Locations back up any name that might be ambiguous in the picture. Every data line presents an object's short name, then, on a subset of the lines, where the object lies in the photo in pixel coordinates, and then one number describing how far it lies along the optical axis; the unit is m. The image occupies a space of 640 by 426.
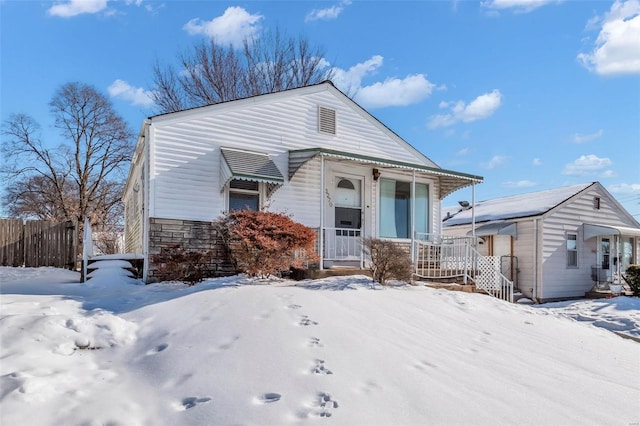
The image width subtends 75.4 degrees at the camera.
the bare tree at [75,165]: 24.80
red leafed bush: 7.92
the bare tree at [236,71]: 25.06
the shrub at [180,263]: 8.19
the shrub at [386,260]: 8.28
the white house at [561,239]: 15.59
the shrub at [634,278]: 15.55
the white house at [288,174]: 9.45
